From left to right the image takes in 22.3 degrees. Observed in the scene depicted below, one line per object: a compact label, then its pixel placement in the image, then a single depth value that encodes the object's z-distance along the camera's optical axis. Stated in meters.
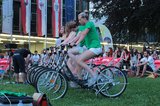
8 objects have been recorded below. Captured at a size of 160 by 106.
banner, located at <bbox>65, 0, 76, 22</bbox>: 35.66
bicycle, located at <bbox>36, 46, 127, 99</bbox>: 9.35
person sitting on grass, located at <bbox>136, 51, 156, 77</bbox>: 21.16
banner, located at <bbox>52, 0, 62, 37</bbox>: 40.26
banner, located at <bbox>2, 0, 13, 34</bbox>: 30.66
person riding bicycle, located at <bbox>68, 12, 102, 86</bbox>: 9.27
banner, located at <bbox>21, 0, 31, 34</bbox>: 38.06
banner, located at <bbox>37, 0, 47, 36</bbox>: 36.41
